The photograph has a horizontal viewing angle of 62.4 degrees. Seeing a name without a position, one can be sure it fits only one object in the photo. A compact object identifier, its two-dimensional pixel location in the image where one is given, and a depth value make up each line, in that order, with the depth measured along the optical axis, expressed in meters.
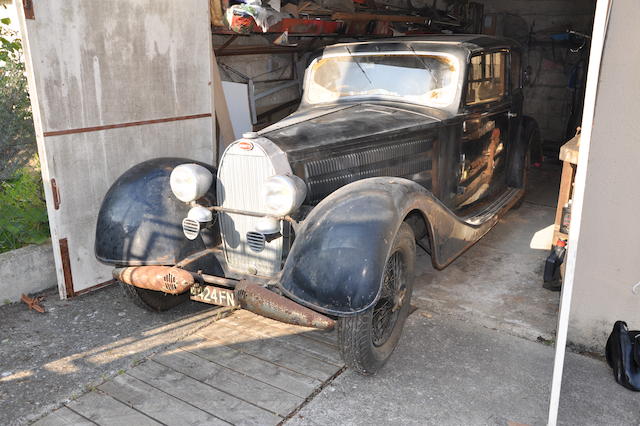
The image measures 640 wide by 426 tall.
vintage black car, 2.62
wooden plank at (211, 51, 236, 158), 5.12
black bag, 2.83
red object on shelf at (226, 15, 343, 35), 4.95
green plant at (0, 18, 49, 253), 4.18
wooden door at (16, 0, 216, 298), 3.65
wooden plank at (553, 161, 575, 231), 3.66
